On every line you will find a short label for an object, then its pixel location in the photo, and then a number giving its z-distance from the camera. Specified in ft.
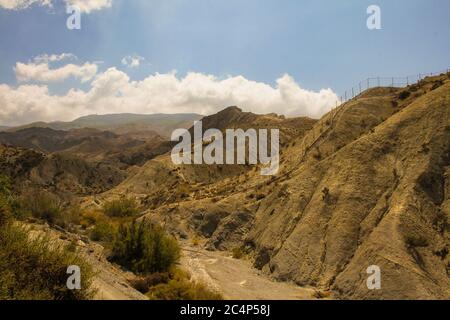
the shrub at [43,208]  98.78
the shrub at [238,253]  101.98
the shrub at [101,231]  96.83
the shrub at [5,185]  90.61
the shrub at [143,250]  74.94
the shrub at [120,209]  146.92
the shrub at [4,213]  58.80
